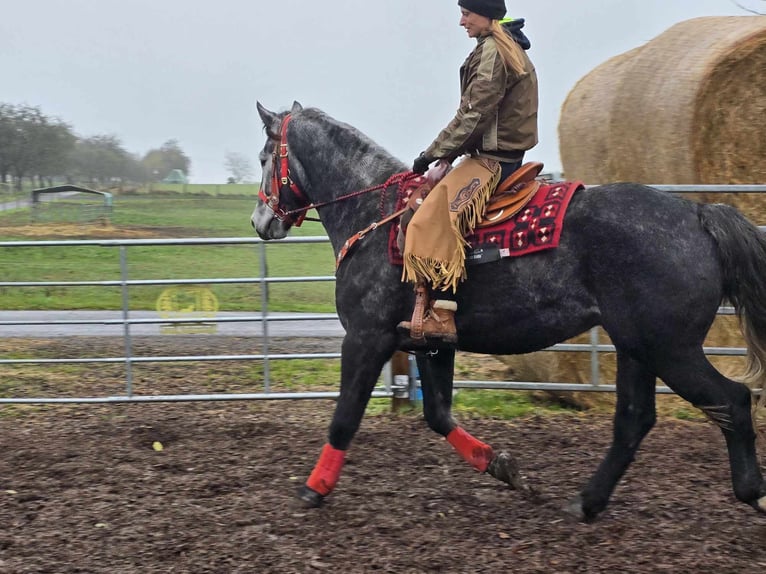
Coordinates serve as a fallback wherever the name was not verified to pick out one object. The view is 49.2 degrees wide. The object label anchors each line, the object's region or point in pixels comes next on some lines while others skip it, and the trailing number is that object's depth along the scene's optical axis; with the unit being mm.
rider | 4109
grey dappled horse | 3920
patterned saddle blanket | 4094
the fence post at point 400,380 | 6465
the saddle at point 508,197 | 4250
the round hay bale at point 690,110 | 5961
